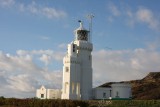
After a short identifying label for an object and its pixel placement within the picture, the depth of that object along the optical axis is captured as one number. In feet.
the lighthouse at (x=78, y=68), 209.87
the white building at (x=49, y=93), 220.84
